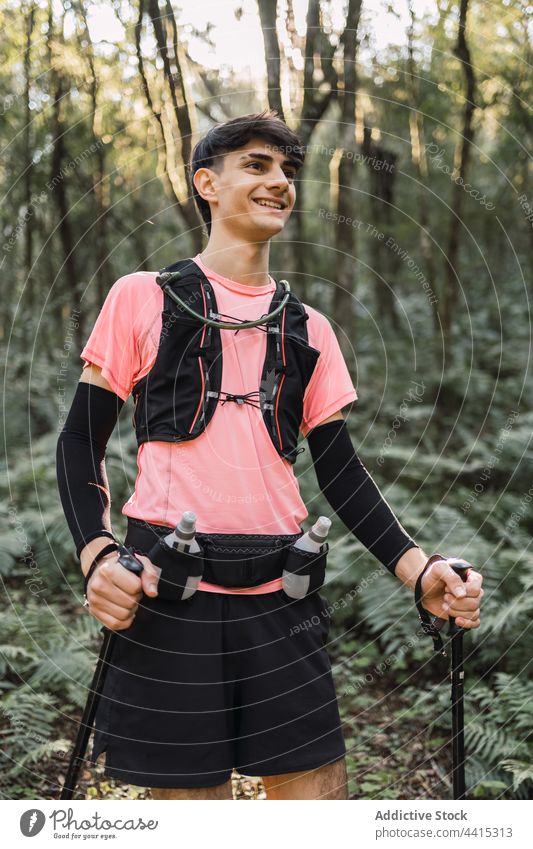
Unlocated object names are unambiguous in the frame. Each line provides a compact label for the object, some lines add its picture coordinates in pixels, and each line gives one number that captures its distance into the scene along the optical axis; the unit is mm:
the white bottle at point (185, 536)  2400
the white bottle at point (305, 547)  2672
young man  2514
